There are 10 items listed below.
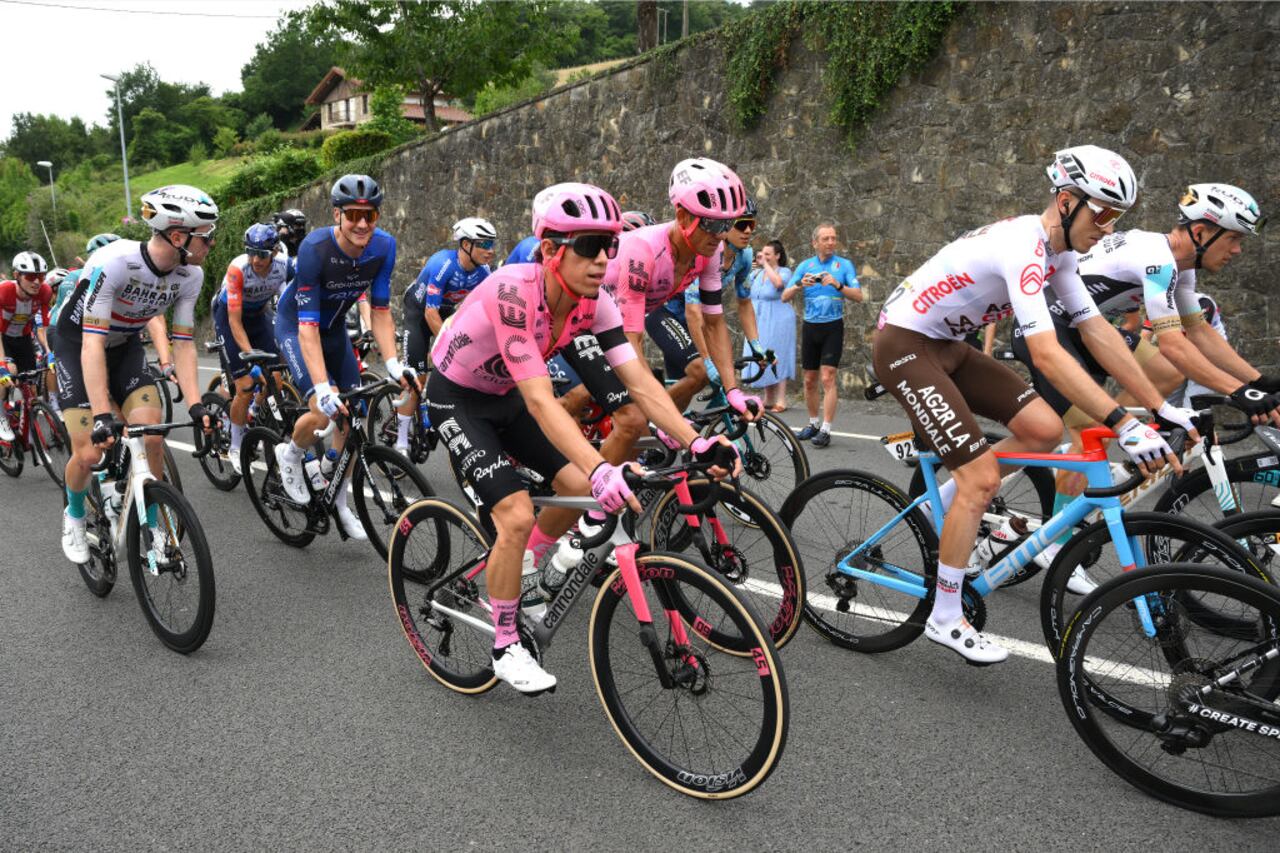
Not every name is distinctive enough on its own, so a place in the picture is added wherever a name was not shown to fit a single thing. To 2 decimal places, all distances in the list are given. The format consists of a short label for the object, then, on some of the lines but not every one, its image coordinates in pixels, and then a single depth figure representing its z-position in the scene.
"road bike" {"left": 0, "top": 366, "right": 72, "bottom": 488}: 8.20
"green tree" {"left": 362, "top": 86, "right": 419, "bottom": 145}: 39.75
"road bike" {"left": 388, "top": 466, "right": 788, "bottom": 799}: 2.99
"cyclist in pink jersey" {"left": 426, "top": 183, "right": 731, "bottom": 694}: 3.41
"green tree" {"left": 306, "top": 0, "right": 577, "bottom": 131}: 38.06
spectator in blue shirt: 9.51
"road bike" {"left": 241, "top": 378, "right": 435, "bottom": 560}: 5.40
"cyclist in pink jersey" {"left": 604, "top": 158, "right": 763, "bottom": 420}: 4.88
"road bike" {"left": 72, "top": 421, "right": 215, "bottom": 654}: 4.42
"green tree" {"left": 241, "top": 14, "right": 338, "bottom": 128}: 107.88
